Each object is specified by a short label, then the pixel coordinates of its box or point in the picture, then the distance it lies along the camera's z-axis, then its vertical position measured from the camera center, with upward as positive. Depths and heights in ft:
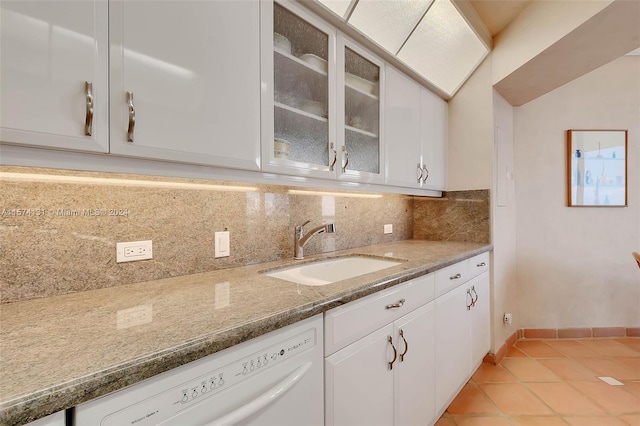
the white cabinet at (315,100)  4.05 +1.85
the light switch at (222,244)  4.38 -0.49
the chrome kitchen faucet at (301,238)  5.33 -0.48
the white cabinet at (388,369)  3.27 -2.05
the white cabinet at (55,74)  2.22 +1.13
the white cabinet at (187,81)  2.74 +1.41
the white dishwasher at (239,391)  1.81 -1.31
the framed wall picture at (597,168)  8.98 +1.31
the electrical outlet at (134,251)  3.48 -0.47
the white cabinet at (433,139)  7.29 +1.89
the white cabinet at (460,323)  5.31 -2.34
